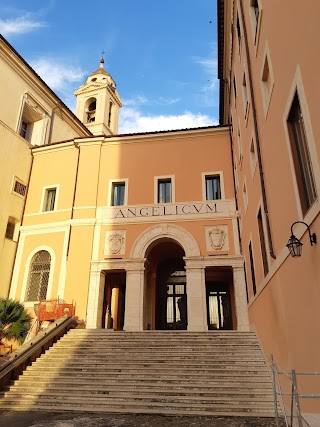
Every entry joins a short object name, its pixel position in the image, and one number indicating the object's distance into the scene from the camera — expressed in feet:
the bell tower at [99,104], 101.64
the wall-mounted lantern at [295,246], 16.83
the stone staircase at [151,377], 25.81
